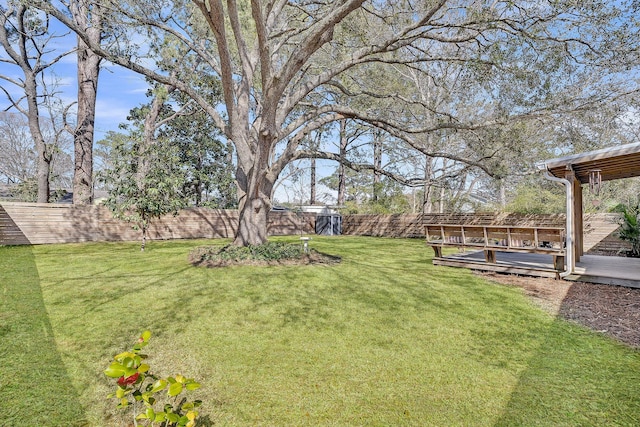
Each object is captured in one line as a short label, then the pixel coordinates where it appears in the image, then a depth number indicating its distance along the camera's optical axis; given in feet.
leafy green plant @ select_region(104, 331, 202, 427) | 5.24
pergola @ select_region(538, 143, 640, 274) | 19.86
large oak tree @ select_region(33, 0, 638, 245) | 23.57
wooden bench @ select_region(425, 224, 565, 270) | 20.71
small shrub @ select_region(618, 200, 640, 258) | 30.45
